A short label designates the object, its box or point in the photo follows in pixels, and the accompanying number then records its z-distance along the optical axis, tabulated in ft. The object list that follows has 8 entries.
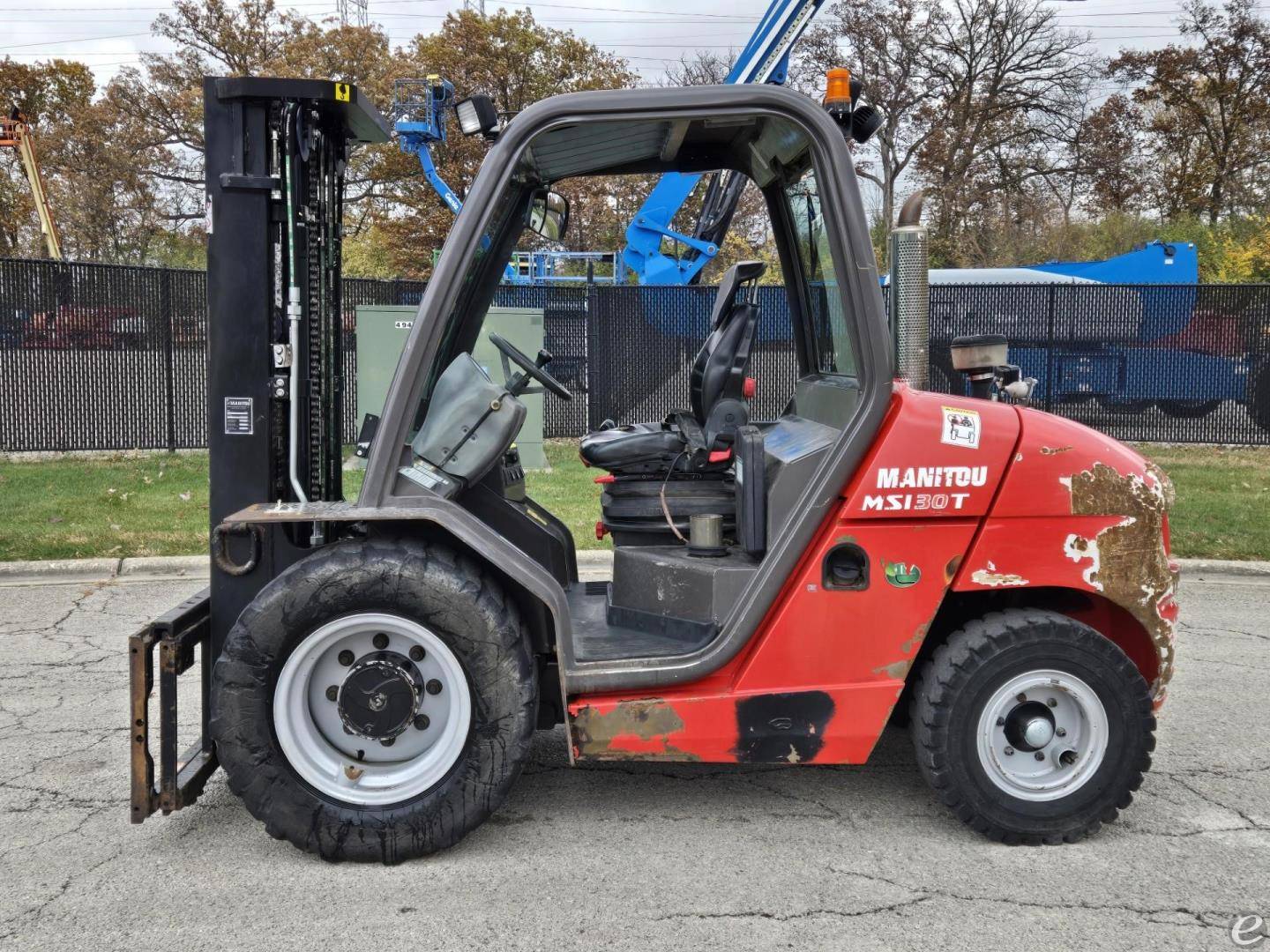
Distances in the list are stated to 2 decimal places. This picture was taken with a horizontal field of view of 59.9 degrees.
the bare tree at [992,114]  108.68
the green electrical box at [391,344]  40.60
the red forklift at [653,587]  11.38
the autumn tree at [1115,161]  113.91
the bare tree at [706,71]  106.22
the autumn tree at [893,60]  107.96
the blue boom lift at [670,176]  41.09
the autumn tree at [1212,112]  112.06
